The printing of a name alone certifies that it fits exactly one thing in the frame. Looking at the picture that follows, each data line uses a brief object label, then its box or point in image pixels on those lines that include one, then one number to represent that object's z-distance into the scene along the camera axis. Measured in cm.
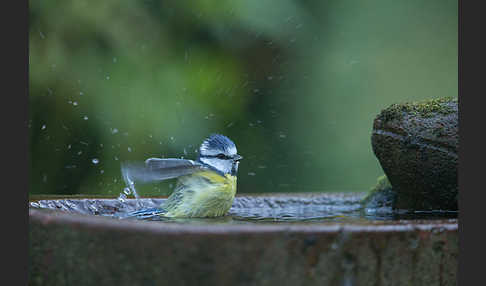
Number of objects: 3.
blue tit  581
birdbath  336
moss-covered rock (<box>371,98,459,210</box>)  542
